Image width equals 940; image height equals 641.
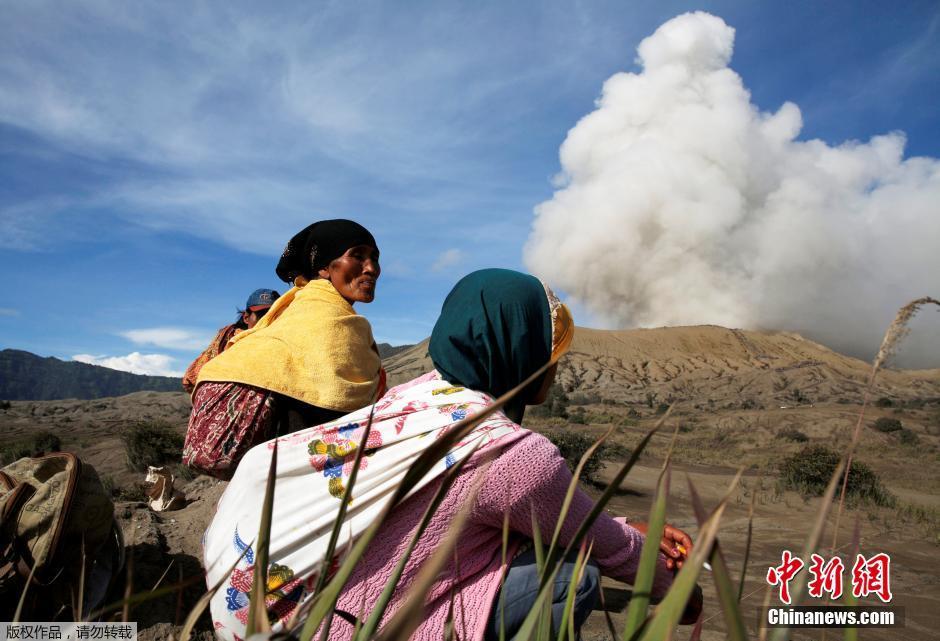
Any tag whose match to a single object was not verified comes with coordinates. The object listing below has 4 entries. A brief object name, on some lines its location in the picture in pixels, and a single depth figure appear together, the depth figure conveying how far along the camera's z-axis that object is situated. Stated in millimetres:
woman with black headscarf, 2020
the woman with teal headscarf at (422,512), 1441
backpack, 2189
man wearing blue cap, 3211
